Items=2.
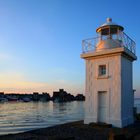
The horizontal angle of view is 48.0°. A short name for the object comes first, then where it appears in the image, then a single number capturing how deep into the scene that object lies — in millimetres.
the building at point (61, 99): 117951
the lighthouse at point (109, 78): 11593
